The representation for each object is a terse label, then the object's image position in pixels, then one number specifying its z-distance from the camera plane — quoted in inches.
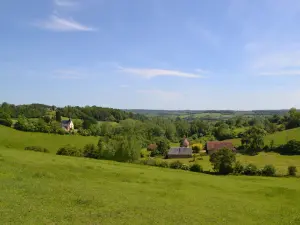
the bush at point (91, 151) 3412.4
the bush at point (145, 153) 4837.1
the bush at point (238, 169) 2689.5
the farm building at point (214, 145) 5177.2
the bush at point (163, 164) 2903.3
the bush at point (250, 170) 2667.3
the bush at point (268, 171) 2672.2
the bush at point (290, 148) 4424.2
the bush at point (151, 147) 5690.9
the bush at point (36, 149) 3221.5
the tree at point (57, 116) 7165.4
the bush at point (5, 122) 5290.4
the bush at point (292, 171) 2674.5
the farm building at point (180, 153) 4861.0
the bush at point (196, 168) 2823.1
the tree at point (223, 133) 6981.3
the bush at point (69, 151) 3061.0
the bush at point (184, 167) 2859.3
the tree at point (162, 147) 5350.4
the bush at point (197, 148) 5487.2
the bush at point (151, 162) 2992.1
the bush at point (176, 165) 2871.6
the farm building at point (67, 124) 6478.8
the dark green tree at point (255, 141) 4808.1
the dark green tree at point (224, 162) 2704.2
